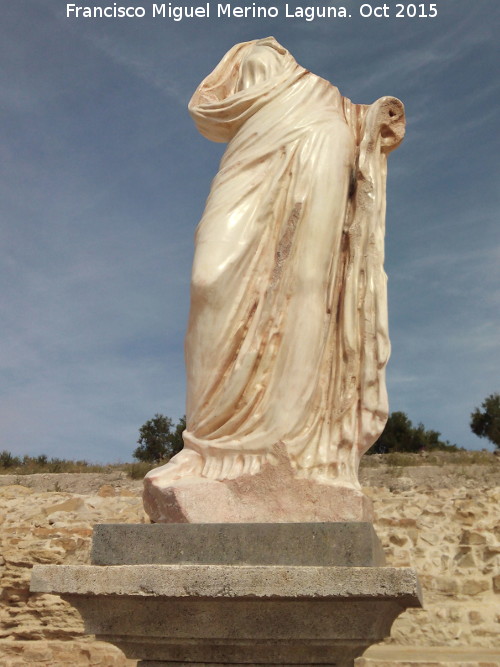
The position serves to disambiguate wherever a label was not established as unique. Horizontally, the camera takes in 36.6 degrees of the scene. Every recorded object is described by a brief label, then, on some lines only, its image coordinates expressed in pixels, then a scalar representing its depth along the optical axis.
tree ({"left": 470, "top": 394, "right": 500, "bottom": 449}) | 28.20
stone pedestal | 2.70
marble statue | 3.35
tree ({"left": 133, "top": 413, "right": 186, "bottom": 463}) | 24.91
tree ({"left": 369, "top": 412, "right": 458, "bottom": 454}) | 24.56
